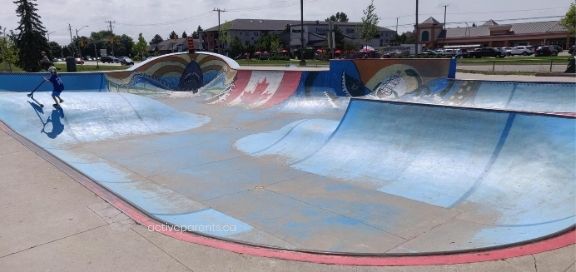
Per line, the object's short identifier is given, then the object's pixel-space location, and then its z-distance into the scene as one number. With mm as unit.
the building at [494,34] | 75375
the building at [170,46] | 116062
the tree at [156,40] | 164300
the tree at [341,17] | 140875
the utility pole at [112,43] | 110012
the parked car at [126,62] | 66612
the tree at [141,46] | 87188
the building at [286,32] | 91500
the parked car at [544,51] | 49594
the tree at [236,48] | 84188
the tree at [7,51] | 45719
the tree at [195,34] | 129200
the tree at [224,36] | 81769
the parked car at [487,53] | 50156
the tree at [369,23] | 51953
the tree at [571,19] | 43438
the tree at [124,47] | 129625
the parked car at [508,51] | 54172
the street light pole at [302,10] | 43325
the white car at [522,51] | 53434
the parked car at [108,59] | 80125
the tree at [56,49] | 122969
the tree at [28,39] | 48969
